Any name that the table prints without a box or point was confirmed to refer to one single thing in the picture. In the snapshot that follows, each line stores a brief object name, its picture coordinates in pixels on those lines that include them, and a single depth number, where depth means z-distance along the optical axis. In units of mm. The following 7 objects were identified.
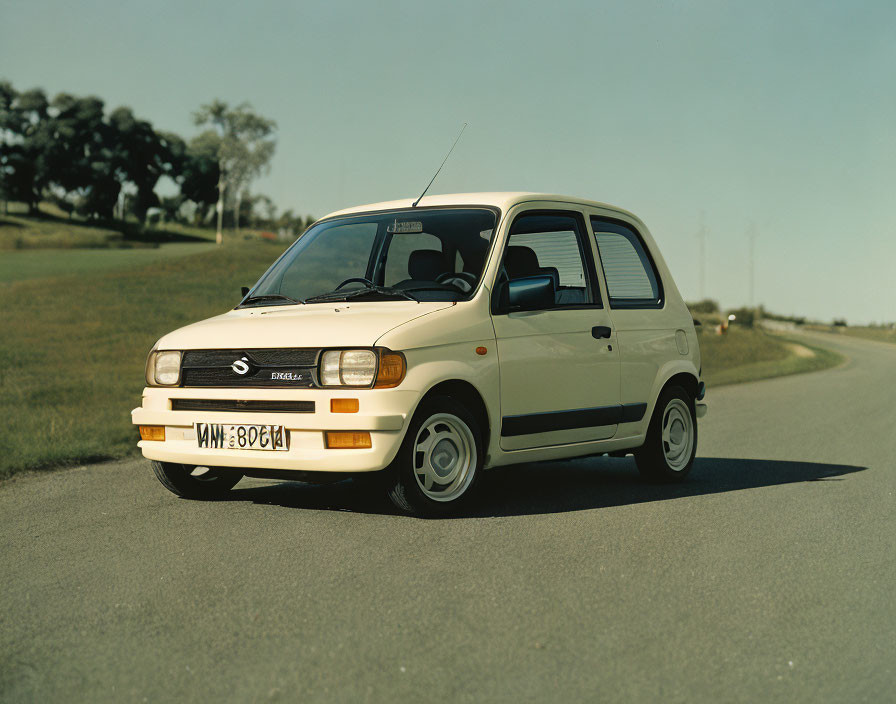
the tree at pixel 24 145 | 90250
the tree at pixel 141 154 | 94938
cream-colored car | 6152
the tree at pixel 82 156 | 91688
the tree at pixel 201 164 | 100625
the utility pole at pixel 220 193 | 100188
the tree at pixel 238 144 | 101250
